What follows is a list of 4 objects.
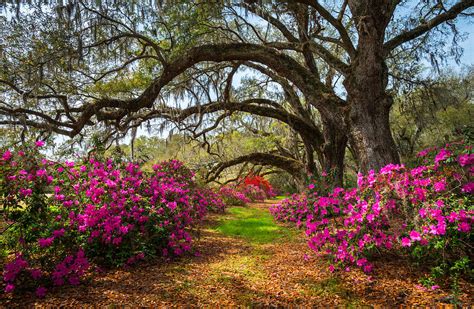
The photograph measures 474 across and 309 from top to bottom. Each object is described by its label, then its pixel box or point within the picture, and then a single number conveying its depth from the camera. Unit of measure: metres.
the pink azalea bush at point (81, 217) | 2.96
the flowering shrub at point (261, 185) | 18.72
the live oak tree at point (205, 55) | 4.63
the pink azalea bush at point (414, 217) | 2.72
